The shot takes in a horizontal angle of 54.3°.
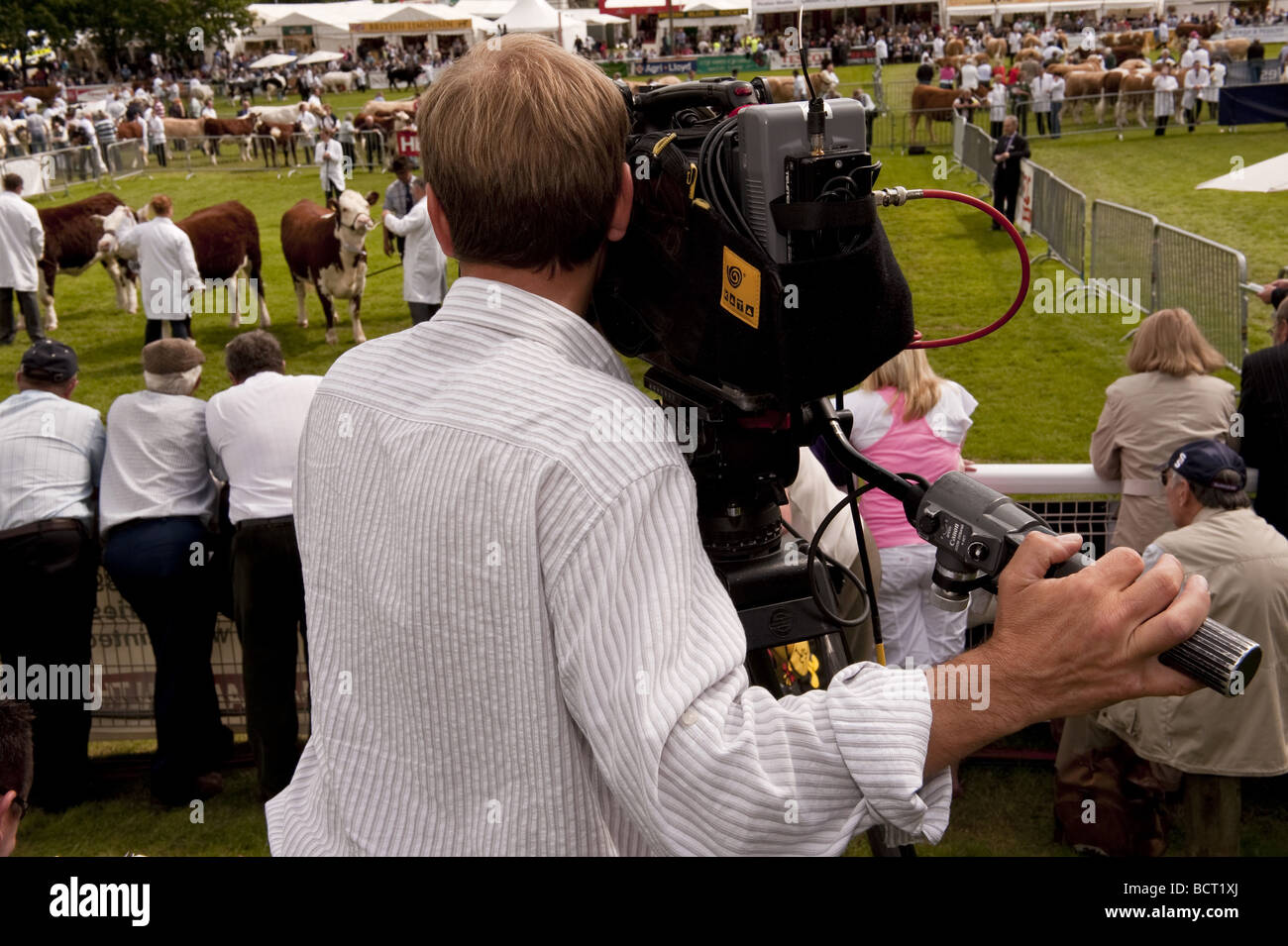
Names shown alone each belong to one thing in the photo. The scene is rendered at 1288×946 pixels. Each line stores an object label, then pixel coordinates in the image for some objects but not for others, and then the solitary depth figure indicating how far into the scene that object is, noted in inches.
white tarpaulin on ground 508.1
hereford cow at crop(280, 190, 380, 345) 613.0
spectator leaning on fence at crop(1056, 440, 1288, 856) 186.1
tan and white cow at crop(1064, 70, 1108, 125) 1229.1
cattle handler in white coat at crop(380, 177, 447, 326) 541.6
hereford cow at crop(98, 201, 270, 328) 639.8
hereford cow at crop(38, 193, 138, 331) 705.0
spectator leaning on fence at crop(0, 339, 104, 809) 228.7
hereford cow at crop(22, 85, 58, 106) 2191.2
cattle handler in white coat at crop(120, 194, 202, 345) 569.9
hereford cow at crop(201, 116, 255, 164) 1378.0
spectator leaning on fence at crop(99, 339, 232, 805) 231.3
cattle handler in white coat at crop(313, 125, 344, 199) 939.3
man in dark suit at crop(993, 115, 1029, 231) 748.0
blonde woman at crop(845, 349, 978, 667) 221.0
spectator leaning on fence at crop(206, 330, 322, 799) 226.1
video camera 61.8
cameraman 53.1
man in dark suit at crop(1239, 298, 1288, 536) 230.2
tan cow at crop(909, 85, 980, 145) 1114.1
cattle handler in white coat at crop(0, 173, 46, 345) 608.4
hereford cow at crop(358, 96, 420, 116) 1309.5
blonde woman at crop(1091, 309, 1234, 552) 230.1
